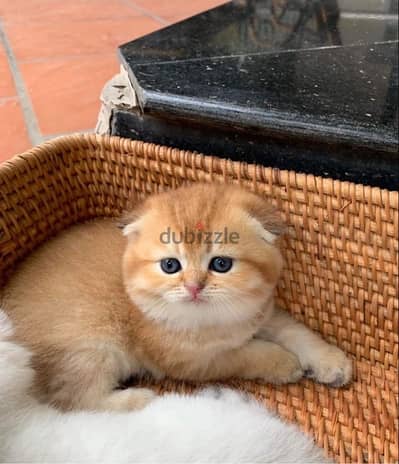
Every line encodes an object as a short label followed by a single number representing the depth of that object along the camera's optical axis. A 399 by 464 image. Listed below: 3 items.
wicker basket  0.22
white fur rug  0.18
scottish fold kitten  0.21
